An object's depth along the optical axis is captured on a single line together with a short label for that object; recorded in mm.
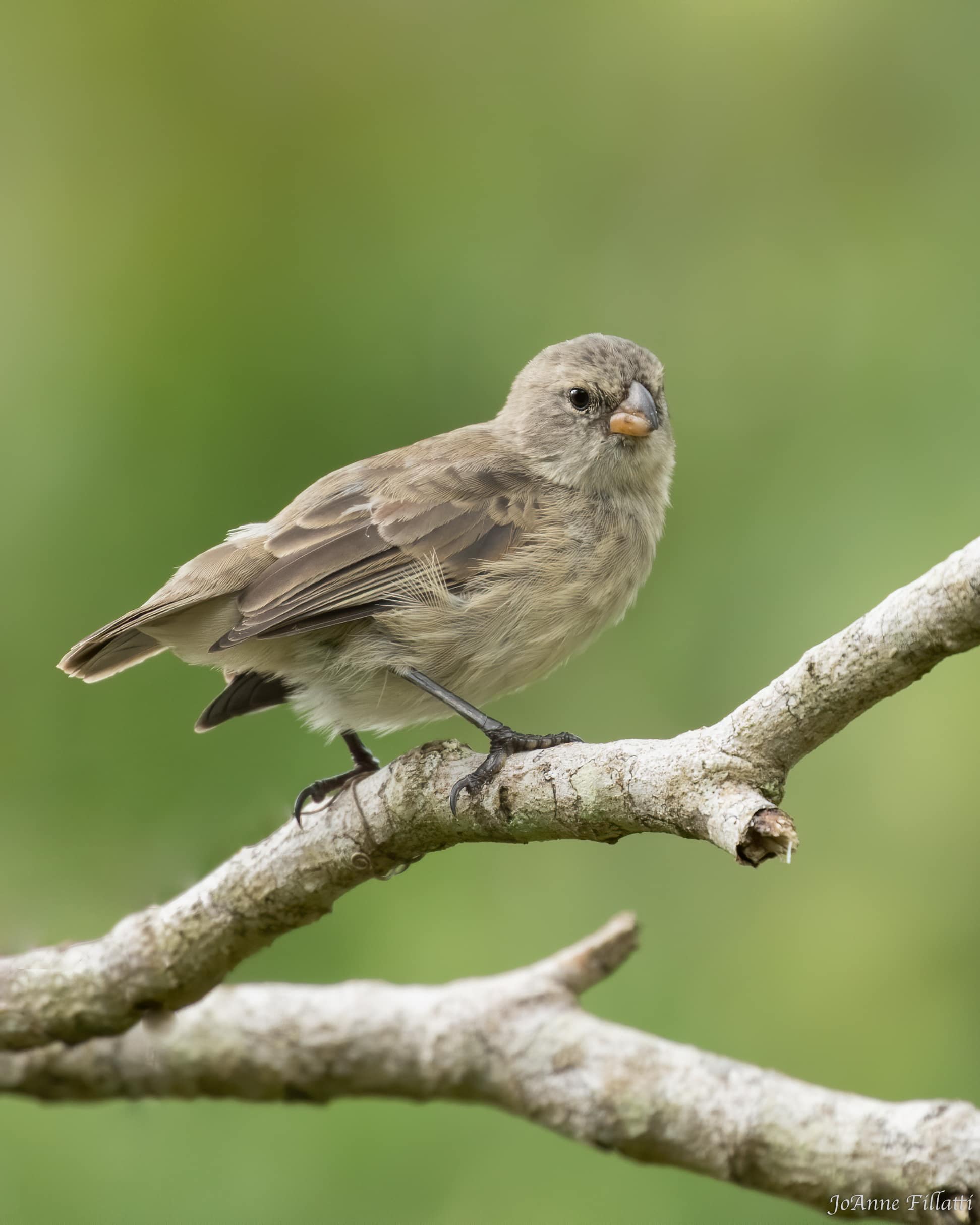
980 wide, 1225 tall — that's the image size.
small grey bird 6422
